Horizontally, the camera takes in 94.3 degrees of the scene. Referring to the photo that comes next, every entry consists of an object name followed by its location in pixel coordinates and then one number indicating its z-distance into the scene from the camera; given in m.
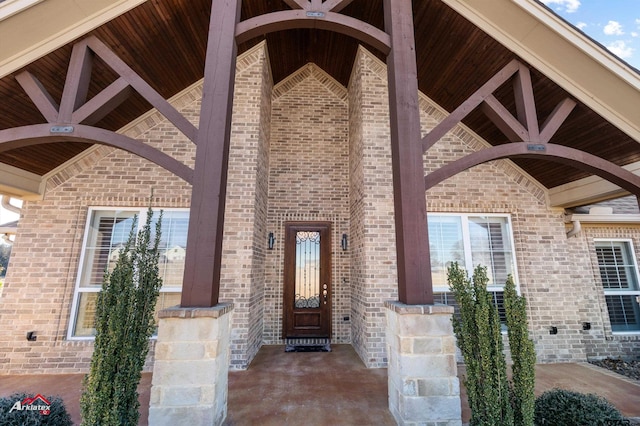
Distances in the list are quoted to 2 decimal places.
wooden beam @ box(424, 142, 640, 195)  3.00
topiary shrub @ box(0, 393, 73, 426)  2.16
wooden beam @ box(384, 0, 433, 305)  2.79
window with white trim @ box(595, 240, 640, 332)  5.55
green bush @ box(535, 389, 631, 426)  2.38
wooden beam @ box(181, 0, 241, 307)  2.61
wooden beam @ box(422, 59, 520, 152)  3.05
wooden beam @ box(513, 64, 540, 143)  3.31
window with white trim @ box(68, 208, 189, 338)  4.66
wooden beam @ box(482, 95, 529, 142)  3.30
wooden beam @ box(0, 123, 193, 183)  2.79
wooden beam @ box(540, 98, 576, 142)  3.31
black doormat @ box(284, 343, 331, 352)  5.23
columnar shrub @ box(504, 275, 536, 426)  2.28
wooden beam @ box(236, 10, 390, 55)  3.23
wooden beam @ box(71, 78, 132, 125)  2.99
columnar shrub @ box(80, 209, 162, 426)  2.12
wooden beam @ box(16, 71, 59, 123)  2.99
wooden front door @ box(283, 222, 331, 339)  5.72
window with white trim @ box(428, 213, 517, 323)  5.21
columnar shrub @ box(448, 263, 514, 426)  2.28
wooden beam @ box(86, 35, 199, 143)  2.86
